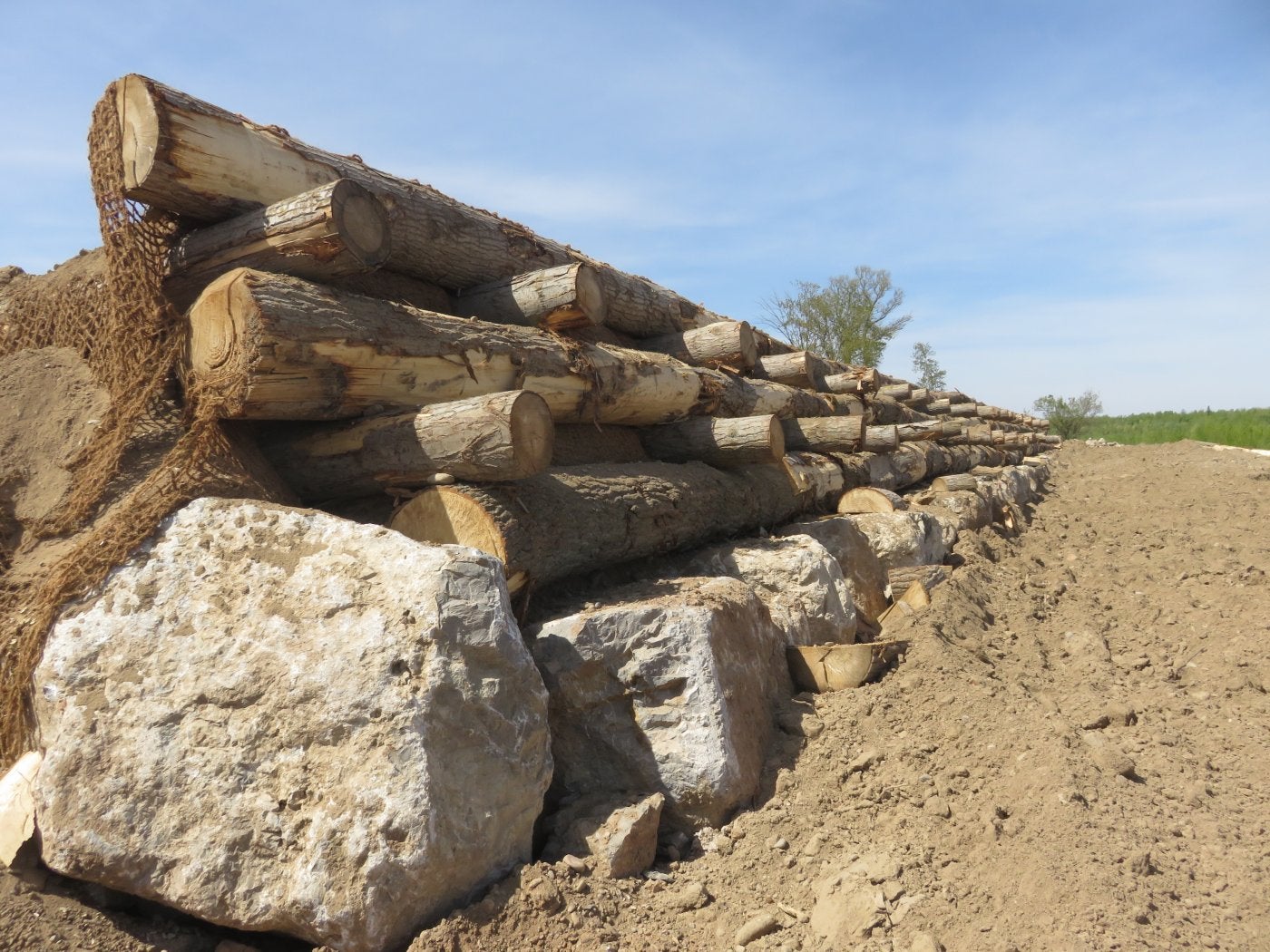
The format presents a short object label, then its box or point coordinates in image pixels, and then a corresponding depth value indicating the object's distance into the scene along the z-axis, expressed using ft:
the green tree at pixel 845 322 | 103.50
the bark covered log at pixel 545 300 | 14.99
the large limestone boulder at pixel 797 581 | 14.80
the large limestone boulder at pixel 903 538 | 19.40
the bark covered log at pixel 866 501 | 22.81
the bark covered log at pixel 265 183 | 10.25
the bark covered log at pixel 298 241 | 10.61
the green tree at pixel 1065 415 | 127.03
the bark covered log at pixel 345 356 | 9.99
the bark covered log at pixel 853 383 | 30.12
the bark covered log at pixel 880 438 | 26.08
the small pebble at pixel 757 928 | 8.50
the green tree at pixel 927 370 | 129.49
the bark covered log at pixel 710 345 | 21.61
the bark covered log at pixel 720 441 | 17.31
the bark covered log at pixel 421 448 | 10.84
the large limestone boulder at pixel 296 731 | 7.81
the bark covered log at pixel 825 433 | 22.74
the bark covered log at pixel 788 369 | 25.29
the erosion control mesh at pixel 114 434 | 8.98
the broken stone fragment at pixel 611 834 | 9.25
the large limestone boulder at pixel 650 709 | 10.39
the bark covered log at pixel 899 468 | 28.96
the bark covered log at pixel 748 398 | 19.42
